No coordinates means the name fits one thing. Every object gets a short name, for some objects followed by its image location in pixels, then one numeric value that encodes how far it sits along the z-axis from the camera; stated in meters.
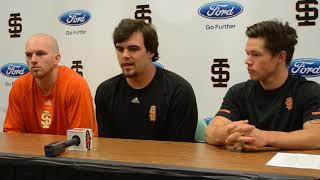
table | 2.95
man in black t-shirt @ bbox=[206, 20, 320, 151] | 3.47
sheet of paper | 3.02
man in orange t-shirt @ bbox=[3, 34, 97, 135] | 3.87
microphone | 3.20
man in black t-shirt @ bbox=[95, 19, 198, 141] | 3.77
